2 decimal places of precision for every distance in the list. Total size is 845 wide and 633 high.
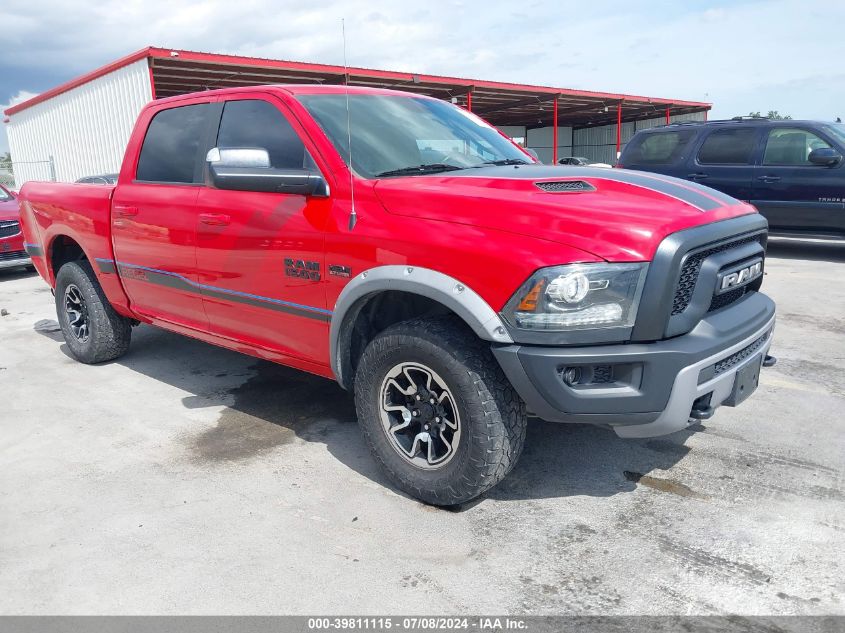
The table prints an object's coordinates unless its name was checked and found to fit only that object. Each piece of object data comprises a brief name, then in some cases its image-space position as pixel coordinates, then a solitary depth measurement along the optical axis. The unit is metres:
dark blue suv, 8.62
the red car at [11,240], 9.53
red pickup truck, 2.51
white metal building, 15.62
